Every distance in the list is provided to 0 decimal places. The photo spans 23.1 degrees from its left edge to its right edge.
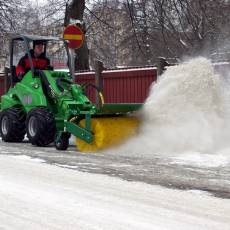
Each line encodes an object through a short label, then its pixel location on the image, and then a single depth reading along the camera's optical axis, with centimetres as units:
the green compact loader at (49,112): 938
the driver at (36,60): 1085
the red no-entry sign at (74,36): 1209
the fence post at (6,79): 1888
